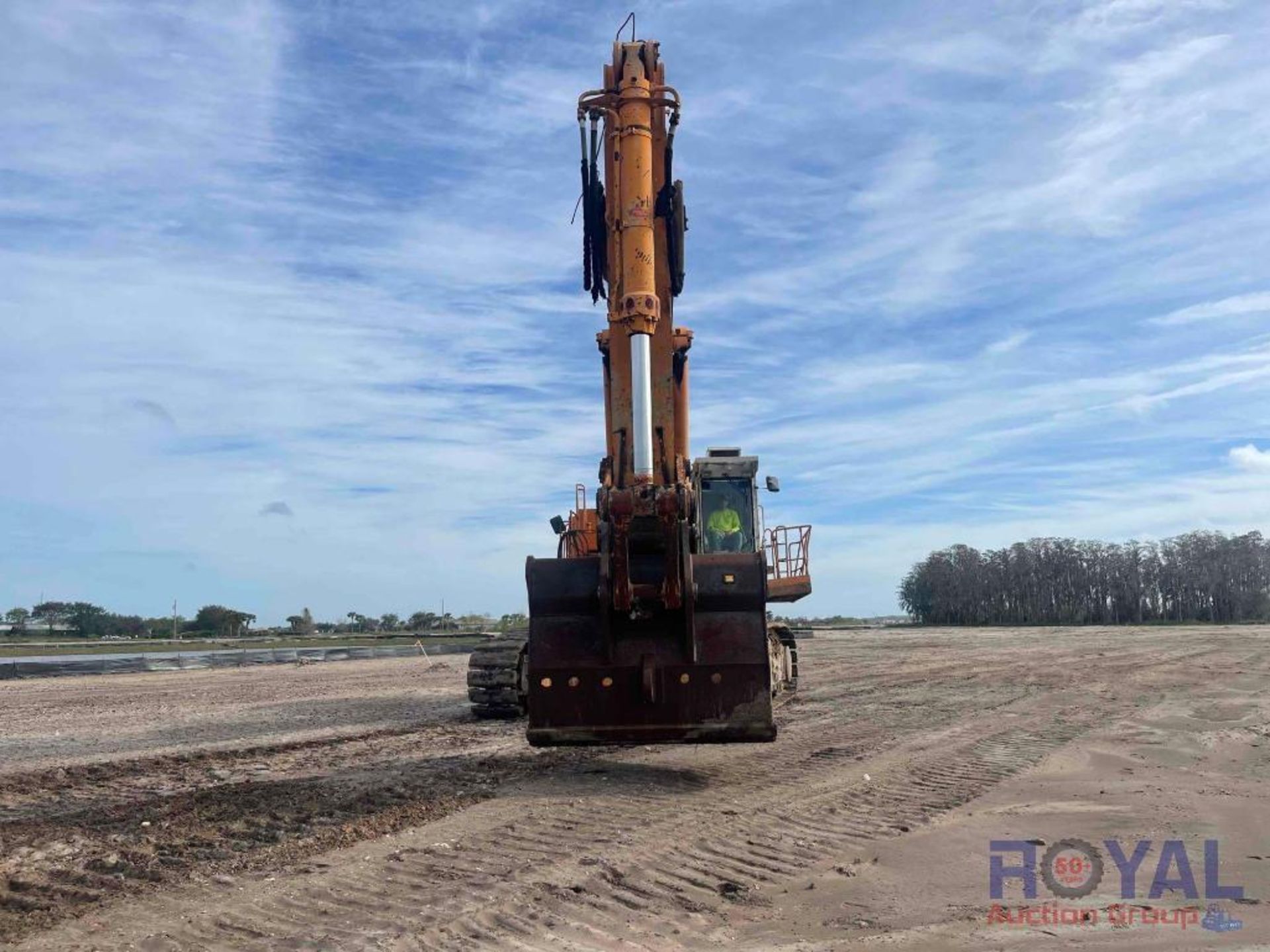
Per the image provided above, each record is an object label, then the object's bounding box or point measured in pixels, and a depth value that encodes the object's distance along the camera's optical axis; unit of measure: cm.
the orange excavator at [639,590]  829
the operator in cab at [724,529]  1412
